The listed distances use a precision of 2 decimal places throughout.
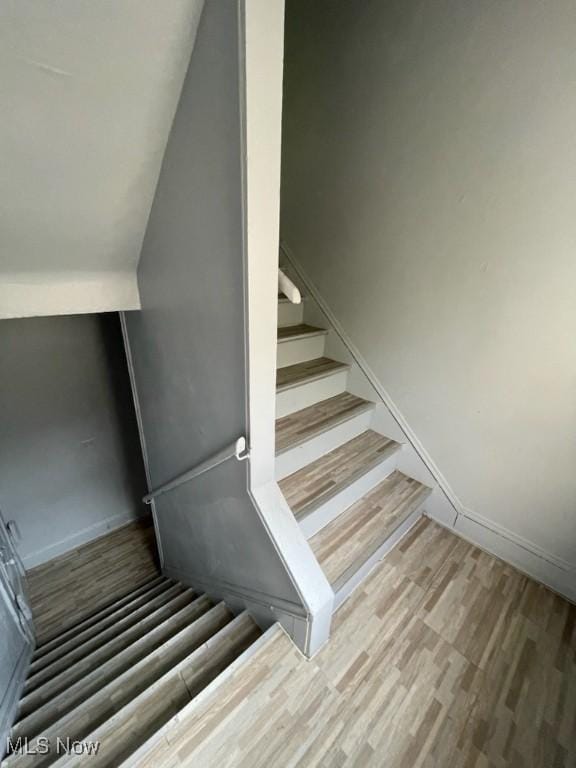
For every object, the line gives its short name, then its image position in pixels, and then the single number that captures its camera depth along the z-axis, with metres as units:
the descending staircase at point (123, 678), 1.18
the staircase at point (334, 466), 1.73
